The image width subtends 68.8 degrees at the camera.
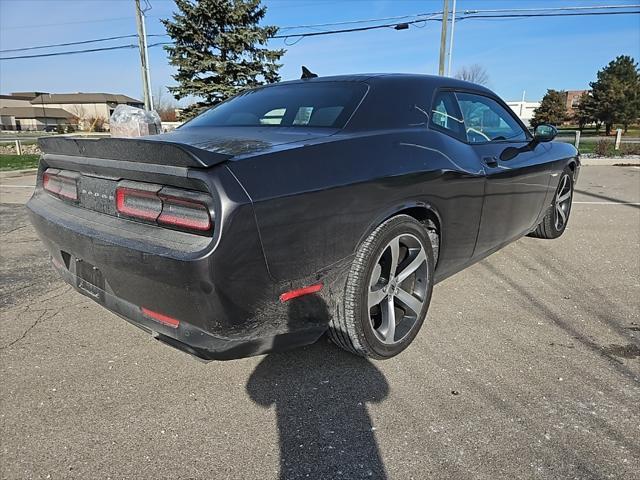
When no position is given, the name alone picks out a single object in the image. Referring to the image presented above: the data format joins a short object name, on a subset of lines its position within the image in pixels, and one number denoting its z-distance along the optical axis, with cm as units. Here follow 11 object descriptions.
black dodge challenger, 175
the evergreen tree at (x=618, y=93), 3831
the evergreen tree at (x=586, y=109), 4081
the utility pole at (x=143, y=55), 1981
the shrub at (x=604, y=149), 1619
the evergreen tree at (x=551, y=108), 4625
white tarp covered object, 796
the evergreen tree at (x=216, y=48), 2045
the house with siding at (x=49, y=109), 8462
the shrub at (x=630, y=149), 1665
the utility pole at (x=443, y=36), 1888
